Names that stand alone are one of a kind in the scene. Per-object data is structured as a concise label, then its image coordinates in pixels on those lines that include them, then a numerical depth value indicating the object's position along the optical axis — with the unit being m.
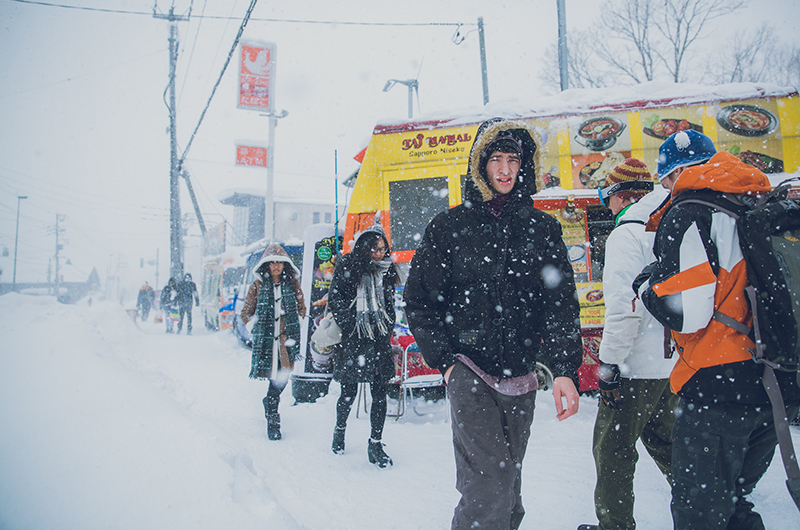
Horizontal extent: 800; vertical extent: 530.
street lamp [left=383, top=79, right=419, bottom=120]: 14.87
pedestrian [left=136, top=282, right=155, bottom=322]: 18.76
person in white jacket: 2.10
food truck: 5.25
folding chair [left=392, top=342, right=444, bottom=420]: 4.53
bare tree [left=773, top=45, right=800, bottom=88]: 17.59
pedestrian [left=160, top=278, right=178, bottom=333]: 13.55
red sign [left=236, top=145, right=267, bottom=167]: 17.28
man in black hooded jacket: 1.64
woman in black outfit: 3.43
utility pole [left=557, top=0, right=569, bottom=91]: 10.23
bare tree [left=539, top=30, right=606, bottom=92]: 19.09
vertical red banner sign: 14.64
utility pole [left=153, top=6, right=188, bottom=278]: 16.36
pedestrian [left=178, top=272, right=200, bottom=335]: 13.21
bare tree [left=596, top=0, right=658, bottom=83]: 17.72
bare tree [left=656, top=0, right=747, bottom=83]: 17.06
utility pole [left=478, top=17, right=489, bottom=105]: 13.00
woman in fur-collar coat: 4.03
